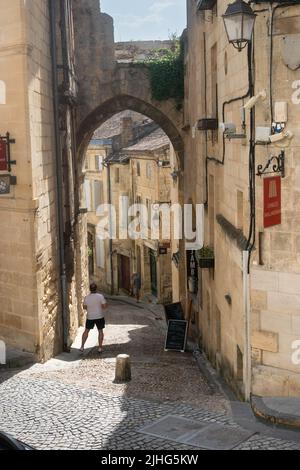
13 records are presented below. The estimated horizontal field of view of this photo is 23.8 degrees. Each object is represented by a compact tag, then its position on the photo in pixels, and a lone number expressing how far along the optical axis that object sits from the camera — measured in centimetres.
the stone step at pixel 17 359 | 1195
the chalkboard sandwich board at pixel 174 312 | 1742
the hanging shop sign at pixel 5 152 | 1180
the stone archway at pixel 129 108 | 2008
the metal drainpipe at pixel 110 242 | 3519
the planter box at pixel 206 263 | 1350
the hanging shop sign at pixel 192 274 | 1678
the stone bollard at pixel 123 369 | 1115
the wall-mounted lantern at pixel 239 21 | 830
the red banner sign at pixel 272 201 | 871
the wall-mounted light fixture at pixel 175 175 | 2097
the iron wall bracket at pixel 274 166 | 861
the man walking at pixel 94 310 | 1433
